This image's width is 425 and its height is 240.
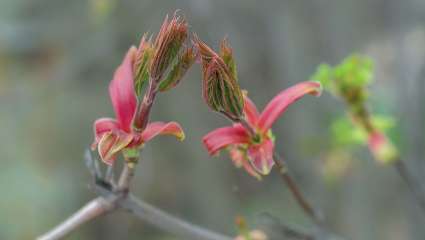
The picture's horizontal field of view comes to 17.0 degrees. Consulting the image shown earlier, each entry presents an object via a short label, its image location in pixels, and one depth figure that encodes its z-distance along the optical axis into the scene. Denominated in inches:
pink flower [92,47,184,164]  18.8
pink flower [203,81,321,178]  19.4
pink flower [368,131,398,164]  23.5
